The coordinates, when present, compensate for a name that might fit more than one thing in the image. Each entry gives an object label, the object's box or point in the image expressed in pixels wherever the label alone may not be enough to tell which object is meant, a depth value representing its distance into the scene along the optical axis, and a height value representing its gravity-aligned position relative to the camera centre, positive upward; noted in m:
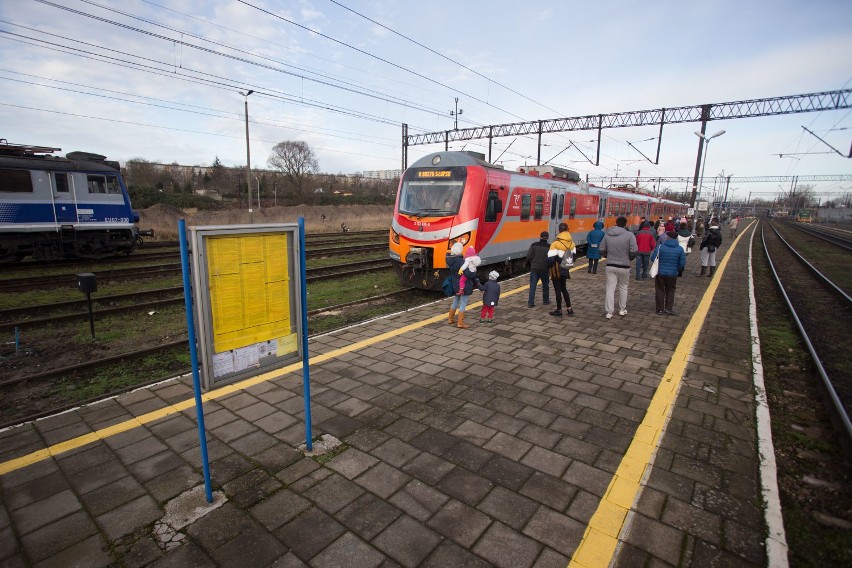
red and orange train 9.15 -0.09
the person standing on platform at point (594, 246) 12.17 -0.95
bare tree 50.31 +5.76
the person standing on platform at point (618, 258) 7.34 -0.77
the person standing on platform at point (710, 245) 12.34 -0.84
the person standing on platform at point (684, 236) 11.18 -0.55
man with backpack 7.55 -0.91
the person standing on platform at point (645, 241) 11.04 -0.68
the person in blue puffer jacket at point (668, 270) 7.76 -1.03
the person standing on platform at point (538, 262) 7.98 -0.95
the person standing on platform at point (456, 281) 6.82 -1.20
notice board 2.83 -0.68
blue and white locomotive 12.21 -0.18
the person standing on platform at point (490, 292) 6.96 -1.36
